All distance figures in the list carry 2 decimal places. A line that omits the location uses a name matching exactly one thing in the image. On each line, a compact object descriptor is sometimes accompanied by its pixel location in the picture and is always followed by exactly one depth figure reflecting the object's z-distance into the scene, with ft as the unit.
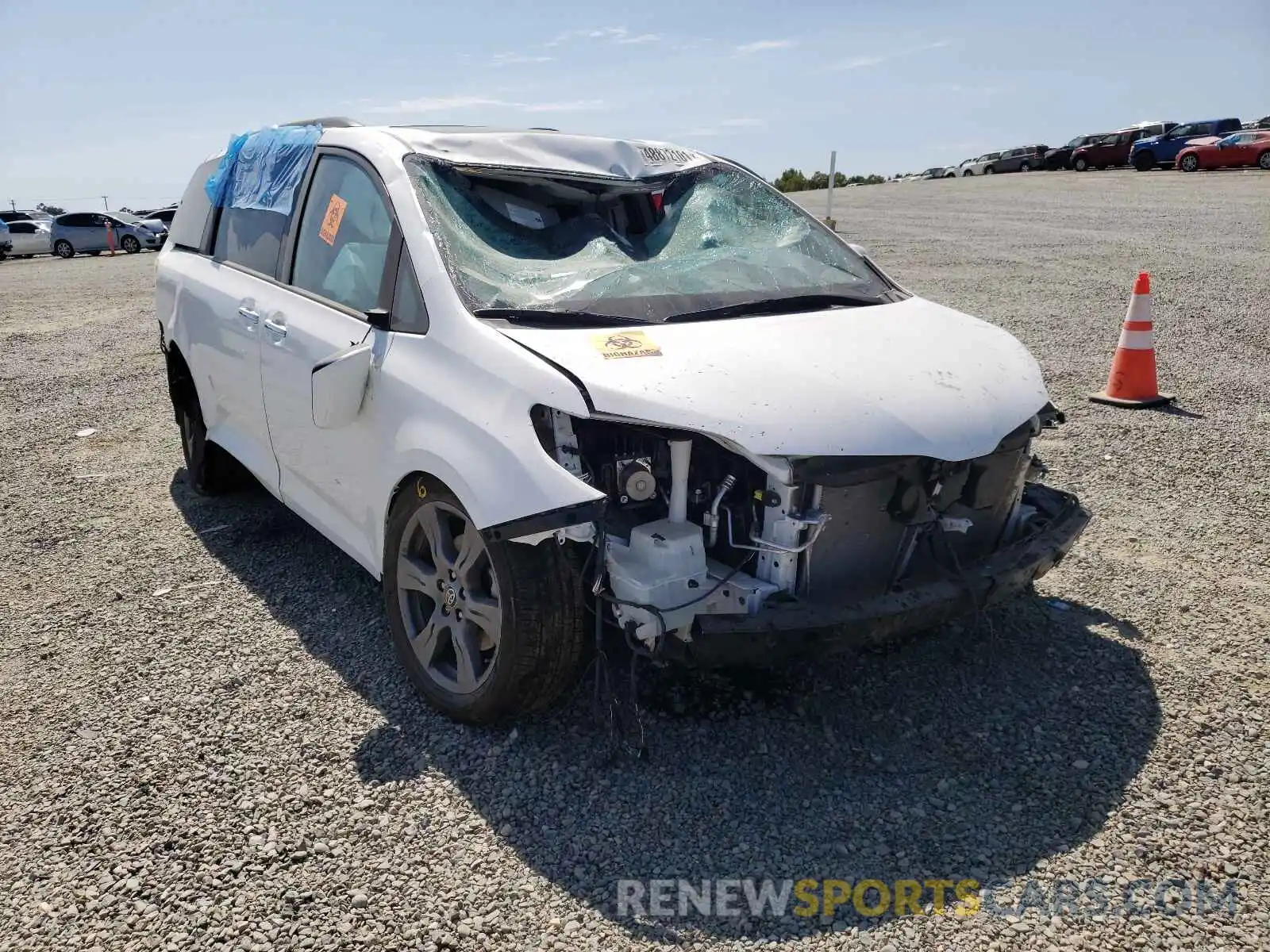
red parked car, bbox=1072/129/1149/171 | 118.11
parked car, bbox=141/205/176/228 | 104.17
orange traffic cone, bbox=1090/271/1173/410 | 21.58
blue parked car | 108.47
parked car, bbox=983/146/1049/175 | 134.62
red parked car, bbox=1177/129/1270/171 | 97.60
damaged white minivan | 8.99
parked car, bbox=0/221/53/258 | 97.19
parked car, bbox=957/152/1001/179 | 142.20
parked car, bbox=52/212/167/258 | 96.07
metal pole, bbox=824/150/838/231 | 56.70
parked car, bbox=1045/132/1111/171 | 122.93
